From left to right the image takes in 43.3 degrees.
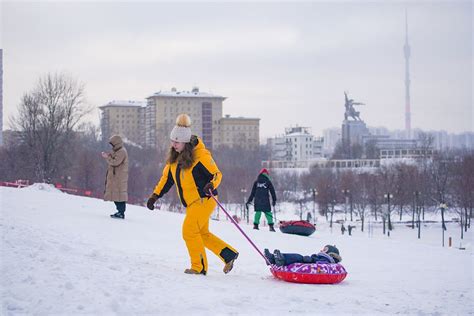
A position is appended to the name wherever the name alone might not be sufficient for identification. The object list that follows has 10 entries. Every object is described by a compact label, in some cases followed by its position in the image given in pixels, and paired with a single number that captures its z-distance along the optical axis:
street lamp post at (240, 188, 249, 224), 76.34
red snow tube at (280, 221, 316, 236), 15.88
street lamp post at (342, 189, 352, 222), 75.12
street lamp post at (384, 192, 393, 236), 57.12
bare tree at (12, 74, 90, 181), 49.00
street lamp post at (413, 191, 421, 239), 61.22
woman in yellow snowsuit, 7.67
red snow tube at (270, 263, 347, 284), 7.67
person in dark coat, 16.73
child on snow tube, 7.80
